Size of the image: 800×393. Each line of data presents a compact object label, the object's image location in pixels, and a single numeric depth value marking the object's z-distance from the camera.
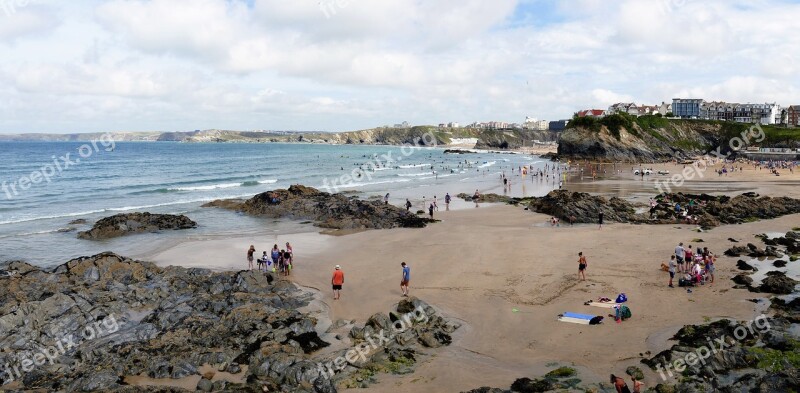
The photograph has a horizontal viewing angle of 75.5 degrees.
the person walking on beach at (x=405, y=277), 19.45
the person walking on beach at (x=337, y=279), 19.47
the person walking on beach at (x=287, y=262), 23.60
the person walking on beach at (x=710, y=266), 20.09
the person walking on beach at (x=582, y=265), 20.94
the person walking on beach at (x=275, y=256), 23.58
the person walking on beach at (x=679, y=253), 21.39
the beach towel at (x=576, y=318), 16.33
